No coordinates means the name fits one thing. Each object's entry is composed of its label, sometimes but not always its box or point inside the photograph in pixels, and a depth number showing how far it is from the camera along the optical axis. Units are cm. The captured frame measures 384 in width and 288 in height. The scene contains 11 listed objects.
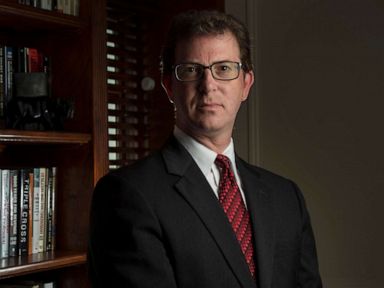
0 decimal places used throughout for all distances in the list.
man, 121
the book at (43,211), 212
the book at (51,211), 214
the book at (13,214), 203
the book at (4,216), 200
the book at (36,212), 209
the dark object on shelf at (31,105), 201
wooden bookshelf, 213
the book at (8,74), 203
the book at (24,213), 206
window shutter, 275
